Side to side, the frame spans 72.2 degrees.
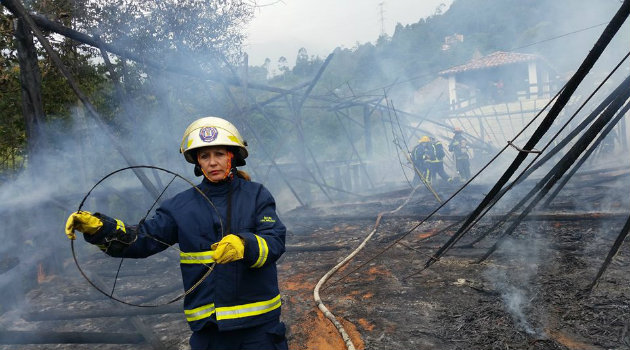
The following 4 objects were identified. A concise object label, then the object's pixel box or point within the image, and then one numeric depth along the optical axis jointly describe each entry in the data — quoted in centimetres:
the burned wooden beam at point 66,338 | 427
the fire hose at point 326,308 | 405
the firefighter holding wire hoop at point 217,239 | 232
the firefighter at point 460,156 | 1530
